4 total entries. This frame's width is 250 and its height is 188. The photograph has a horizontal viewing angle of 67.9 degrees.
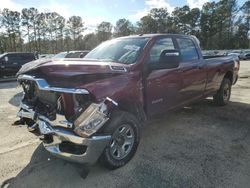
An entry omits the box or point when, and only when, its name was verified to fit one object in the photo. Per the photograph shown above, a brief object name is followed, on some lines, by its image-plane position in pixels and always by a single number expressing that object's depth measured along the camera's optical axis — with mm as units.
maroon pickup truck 2234
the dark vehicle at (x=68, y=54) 10403
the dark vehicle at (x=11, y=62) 11211
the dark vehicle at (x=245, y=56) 30002
